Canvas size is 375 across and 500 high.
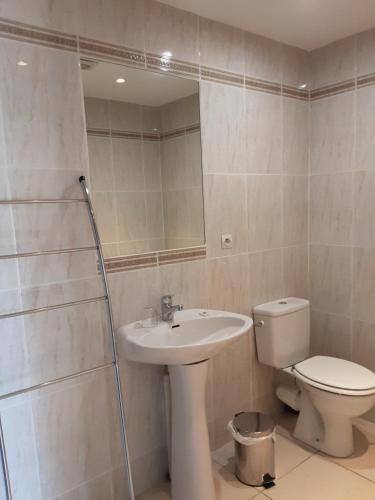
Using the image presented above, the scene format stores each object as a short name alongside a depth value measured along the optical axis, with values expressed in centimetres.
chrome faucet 185
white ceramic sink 151
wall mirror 171
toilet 198
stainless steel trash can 192
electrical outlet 216
